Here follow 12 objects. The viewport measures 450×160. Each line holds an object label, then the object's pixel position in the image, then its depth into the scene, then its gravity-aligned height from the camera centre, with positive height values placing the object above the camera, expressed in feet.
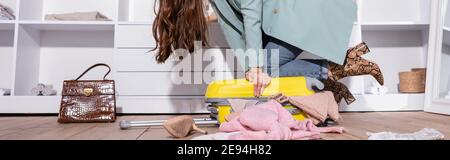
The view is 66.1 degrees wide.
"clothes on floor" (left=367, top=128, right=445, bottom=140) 3.37 -0.48
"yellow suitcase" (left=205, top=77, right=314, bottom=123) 4.32 -0.08
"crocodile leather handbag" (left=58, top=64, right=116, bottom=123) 5.21 -0.32
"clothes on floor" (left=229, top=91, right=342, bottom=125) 4.24 -0.24
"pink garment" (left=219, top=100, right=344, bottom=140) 3.32 -0.44
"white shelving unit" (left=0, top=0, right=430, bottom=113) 6.39 +0.62
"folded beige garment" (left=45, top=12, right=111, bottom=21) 6.59 +1.22
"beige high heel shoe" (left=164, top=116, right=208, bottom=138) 3.61 -0.46
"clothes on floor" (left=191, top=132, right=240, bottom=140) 3.31 -0.52
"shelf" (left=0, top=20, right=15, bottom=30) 6.39 +1.04
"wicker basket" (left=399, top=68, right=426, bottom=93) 6.86 +0.13
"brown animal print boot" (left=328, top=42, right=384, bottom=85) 4.86 +0.28
